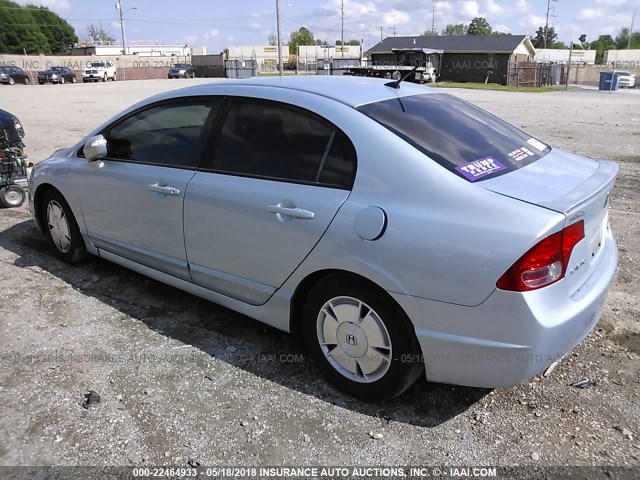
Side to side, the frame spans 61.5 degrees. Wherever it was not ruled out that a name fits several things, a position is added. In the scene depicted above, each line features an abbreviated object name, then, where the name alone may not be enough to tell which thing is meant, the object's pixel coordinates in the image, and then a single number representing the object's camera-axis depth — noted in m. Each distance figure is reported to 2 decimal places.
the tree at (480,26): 114.19
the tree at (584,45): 109.09
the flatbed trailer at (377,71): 39.03
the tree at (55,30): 102.75
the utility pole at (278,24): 46.28
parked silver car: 2.42
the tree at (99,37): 130.46
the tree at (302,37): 130.00
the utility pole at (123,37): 81.25
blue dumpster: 39.69
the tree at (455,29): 137.82
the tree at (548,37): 123.49
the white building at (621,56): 78.50
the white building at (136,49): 101.62
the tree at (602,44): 110.71
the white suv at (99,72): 50.09
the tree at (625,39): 117.79
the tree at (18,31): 94.00
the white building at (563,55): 81.72
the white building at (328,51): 82.31
